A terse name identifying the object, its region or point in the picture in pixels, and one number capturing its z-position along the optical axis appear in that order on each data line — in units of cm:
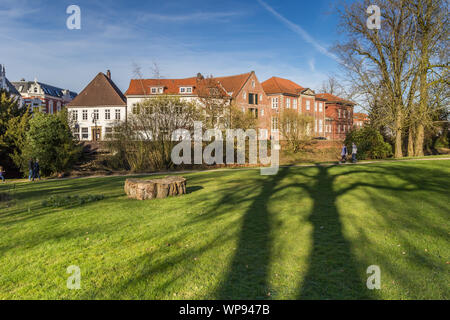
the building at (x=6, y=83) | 4228
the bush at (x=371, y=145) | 2966
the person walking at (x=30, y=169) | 2177
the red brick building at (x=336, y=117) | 5958
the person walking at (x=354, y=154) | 2415
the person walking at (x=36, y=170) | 2231
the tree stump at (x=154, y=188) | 1017
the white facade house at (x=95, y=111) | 4862
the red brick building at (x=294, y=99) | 5056
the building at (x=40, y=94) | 6562
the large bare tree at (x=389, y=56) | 2623
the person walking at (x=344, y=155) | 2409
